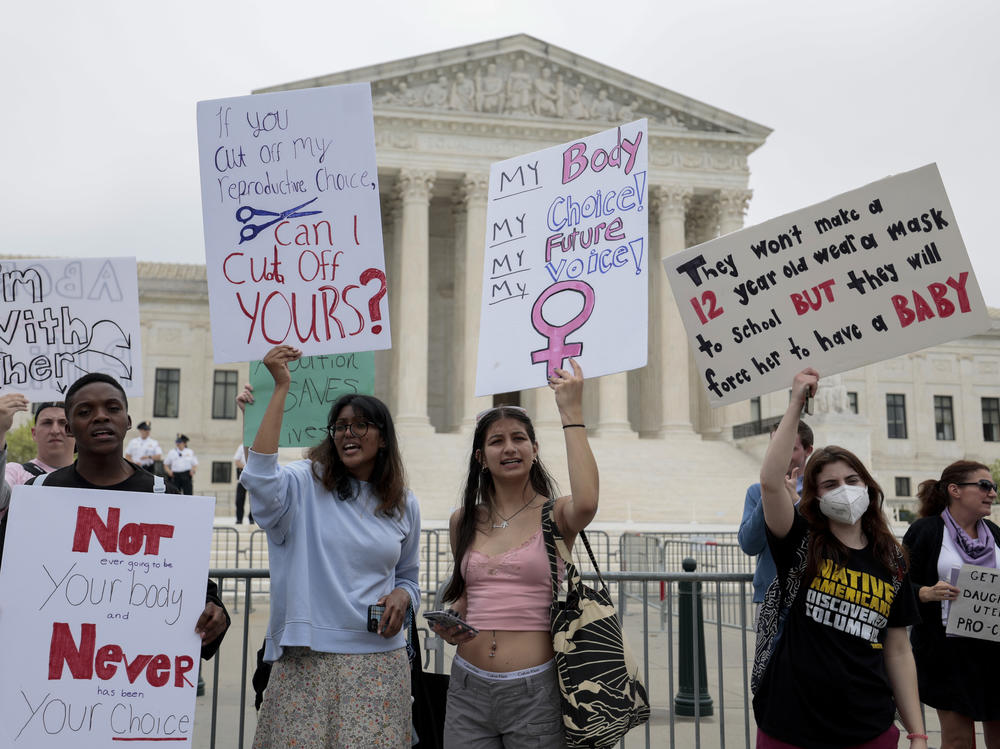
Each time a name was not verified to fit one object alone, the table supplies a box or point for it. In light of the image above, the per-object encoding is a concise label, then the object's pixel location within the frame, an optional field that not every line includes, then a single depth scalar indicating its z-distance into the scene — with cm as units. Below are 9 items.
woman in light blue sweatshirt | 349
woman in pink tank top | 345
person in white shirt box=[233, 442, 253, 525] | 2261
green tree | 4762
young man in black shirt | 352
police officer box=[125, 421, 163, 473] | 2217
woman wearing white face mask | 373
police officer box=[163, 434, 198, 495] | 2300
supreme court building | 3459
